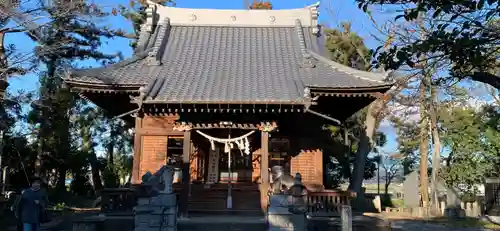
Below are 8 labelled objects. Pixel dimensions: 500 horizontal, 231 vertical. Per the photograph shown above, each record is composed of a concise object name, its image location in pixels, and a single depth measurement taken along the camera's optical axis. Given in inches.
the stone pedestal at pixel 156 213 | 365.4
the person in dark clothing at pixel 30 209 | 328.2
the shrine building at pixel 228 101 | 486.0
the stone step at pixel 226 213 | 498.3
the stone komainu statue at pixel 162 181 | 377.1
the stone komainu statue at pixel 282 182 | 404.5
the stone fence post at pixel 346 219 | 365.1
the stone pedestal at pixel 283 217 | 363.9
